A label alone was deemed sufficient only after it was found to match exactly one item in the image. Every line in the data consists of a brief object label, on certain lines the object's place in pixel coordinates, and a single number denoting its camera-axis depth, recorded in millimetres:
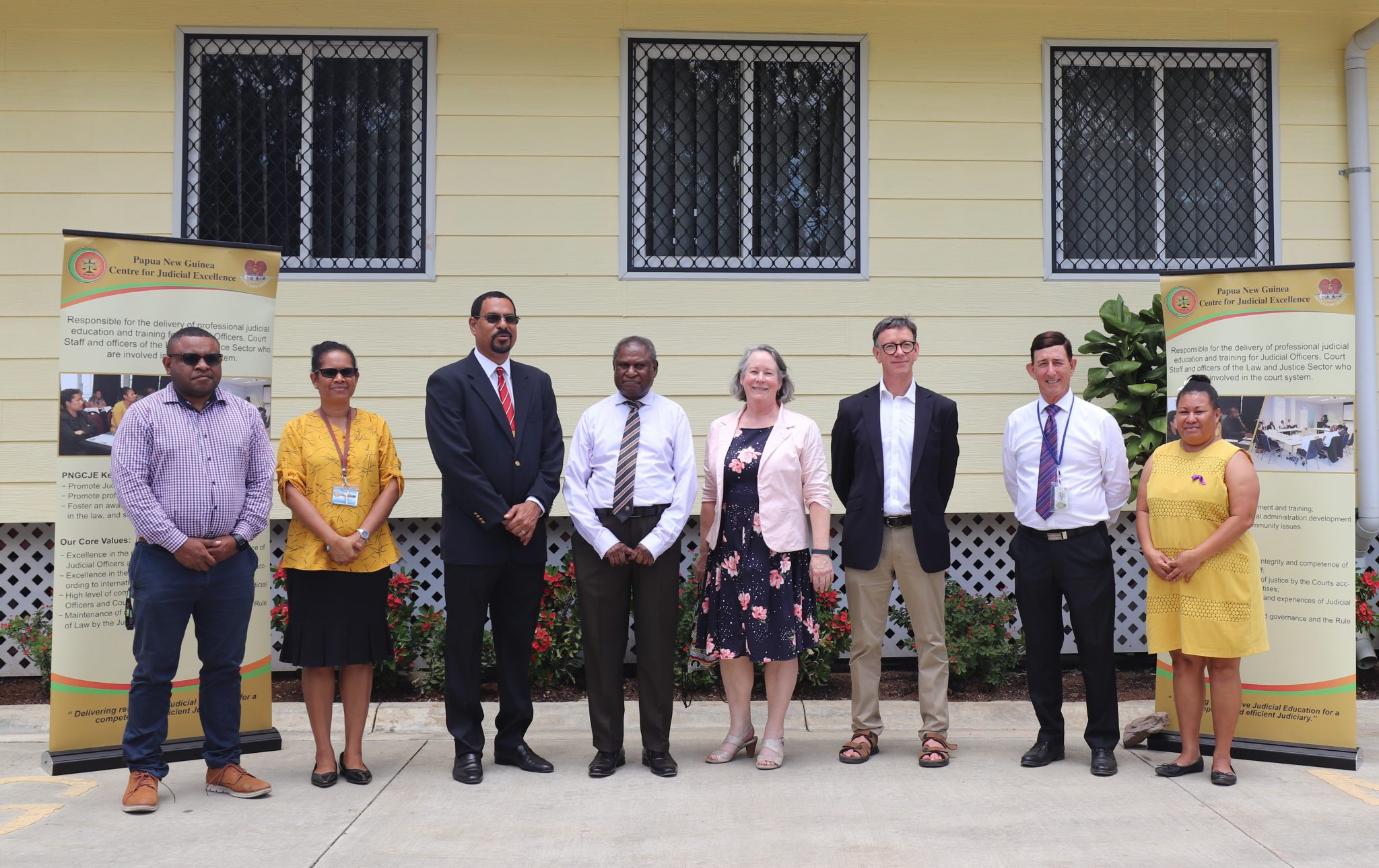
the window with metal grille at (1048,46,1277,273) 7312
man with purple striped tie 5184
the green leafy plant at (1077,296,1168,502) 6484
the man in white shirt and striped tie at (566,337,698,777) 5086
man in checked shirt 4570
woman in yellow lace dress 4949
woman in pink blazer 5137
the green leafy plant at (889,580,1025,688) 6543
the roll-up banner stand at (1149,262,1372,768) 5254
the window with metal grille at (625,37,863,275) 7184
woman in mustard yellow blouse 4844
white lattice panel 6926
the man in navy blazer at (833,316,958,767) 5281
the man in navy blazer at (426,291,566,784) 4980
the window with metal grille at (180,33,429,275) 7055
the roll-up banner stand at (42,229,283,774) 4938
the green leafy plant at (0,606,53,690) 6277
